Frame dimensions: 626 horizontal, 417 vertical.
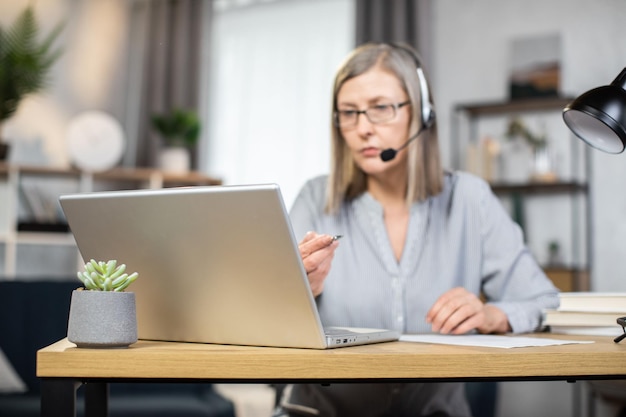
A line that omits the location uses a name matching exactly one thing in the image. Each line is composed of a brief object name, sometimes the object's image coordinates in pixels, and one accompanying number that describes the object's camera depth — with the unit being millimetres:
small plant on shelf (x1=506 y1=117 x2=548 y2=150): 4074
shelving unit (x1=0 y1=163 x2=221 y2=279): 4176
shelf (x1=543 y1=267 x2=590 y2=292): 3934
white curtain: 4773
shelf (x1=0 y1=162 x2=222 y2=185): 4262
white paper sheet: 1080
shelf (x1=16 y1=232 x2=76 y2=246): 4180
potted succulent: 929
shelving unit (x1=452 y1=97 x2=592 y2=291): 3977
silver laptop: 921
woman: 1566
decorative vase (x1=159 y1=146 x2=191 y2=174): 4637
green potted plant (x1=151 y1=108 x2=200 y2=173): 4645
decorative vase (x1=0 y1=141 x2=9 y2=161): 4143
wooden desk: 903
